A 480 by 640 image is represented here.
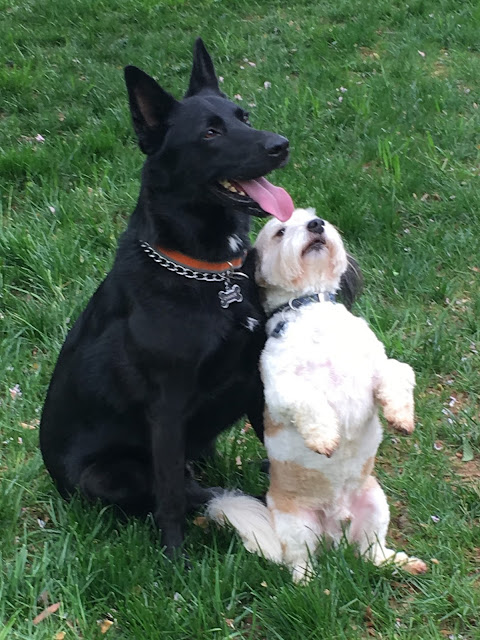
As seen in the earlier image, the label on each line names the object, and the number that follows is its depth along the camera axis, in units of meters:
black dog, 2.41
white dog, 2.25
